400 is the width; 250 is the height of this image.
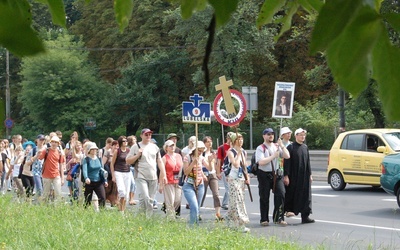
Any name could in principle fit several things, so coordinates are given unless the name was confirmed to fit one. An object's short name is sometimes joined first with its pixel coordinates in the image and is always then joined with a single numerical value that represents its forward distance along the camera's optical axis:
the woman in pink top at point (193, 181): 12.66
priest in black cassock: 13.09
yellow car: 17.44
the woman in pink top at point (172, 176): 13.45
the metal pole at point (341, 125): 24.88
